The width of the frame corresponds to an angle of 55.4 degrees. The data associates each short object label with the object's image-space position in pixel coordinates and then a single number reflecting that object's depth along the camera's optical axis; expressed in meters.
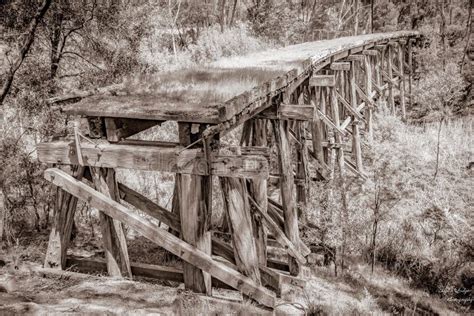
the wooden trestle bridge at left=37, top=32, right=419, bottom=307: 3.19
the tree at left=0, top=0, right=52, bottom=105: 5.10
